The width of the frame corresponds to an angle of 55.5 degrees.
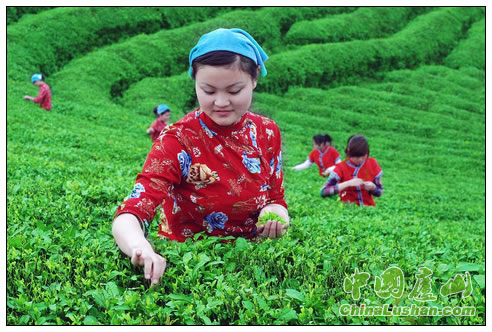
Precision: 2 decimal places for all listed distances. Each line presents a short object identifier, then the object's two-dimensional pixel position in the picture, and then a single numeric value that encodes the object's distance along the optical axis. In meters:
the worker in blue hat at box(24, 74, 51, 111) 17.38
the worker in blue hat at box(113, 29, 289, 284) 2.68
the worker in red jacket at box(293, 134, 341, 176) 11.43
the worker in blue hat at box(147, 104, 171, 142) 14.21
